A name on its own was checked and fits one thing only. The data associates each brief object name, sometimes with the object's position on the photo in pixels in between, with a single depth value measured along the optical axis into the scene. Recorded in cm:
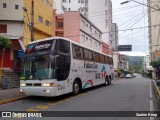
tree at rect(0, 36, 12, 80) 1512
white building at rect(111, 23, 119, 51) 8368
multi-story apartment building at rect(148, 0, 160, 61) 4500
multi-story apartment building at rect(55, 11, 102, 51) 3628
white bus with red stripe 1033
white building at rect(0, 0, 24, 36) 2116
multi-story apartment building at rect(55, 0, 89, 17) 6400
